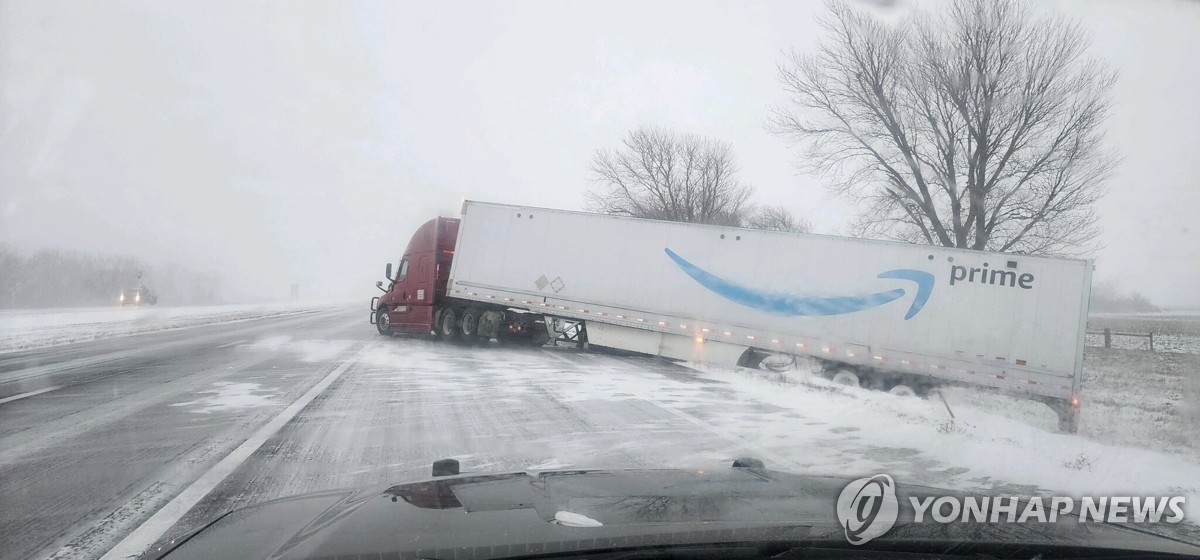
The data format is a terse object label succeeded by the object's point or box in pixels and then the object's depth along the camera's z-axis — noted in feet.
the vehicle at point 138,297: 159.53
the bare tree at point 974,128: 58.49
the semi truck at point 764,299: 42.73
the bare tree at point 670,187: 132.67
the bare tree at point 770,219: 151.02
